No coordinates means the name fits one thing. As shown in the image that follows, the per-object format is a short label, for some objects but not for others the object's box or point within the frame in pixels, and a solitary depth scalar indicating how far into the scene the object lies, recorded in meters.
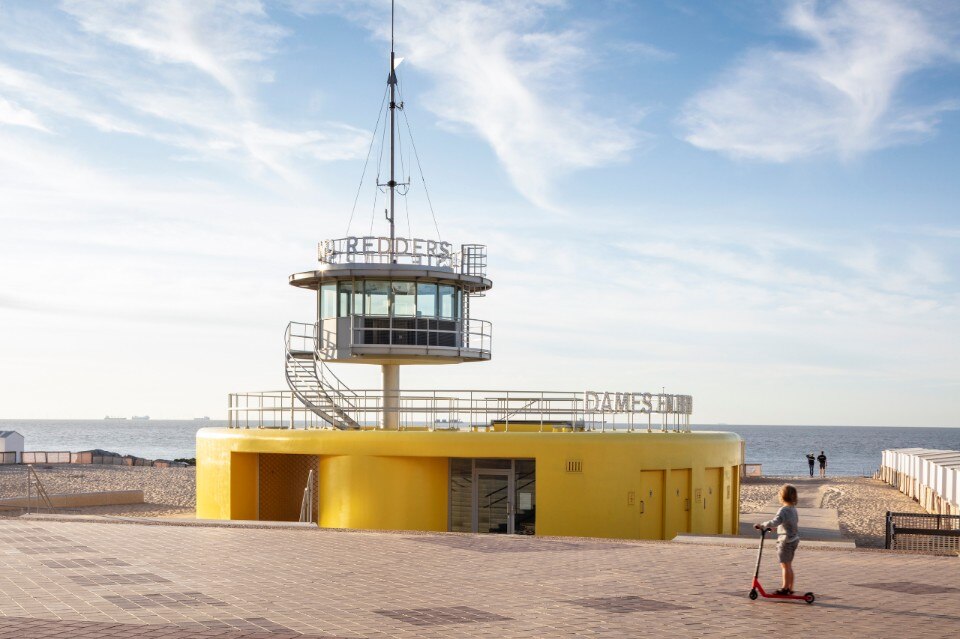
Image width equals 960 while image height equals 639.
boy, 11.15
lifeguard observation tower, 22.52
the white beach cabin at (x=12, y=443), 62.03
